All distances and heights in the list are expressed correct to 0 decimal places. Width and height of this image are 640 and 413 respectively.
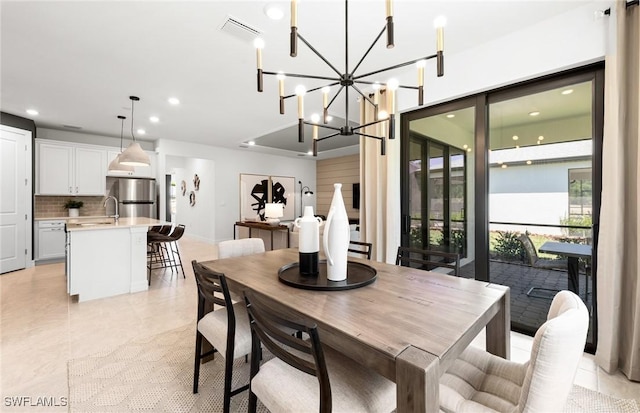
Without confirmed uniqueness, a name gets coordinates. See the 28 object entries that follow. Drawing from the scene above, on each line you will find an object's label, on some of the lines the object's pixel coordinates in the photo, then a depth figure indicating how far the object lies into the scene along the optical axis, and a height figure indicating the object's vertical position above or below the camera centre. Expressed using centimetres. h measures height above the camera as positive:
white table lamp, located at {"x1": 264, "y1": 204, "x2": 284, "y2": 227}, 591 -15
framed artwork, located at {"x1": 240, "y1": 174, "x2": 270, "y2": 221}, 783 +27
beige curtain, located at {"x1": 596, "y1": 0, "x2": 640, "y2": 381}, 190 +11
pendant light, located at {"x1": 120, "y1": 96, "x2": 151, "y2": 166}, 381 +66
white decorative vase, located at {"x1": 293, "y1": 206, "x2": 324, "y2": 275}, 174 -26
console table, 526 -44
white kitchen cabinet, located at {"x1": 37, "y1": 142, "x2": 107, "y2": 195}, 526 +69
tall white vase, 158 -19
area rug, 168 -123
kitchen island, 336 -72
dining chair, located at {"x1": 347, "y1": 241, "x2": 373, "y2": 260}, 248 -64
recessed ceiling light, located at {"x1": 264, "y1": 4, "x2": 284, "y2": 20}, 206 +148
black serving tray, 151 -44
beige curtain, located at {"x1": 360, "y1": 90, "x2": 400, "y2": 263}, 327 +17
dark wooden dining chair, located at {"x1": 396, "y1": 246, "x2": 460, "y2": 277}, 199 -44
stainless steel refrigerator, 607 +18
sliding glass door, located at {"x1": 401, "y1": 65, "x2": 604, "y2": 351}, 228 +20
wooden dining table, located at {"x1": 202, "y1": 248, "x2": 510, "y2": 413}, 87 -47
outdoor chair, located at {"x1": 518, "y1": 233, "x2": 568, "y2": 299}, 253 -51
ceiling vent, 226 +150
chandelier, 126 +75
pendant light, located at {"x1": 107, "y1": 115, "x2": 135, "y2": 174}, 435 +62
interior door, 448 +9
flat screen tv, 798 +27
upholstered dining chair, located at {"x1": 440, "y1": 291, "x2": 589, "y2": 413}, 84 -61
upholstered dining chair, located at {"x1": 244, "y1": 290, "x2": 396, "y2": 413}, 99 -74
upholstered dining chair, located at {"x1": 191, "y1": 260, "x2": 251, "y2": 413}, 151 -75
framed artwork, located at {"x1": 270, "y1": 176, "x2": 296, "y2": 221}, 846 +37
